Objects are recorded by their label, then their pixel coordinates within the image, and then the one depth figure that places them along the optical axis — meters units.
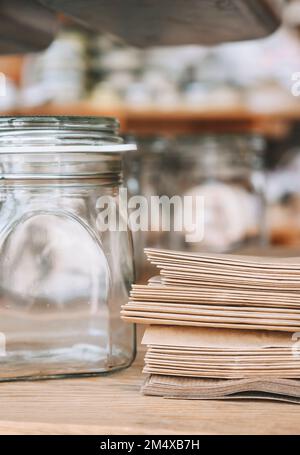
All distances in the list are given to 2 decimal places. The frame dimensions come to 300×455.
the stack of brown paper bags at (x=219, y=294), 0.69
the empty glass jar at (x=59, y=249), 0.74
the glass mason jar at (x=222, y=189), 1.51
